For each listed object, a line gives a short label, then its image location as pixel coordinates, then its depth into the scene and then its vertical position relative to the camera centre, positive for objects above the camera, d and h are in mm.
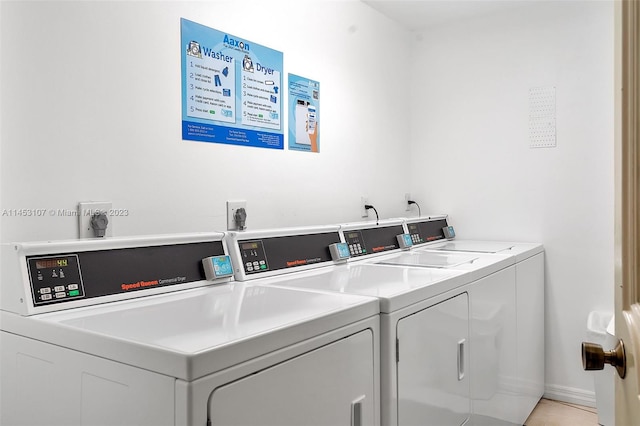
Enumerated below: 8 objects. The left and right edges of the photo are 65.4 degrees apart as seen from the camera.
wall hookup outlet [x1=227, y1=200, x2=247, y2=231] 2268 -16
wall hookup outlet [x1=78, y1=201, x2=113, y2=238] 1715 -10
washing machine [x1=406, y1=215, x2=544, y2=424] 2695 -533
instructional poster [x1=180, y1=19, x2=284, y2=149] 2100 +548
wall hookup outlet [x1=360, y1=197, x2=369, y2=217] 3143 +5
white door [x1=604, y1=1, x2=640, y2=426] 745 +27
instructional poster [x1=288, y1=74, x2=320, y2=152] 2625 +514
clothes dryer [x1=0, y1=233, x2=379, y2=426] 970 -295
